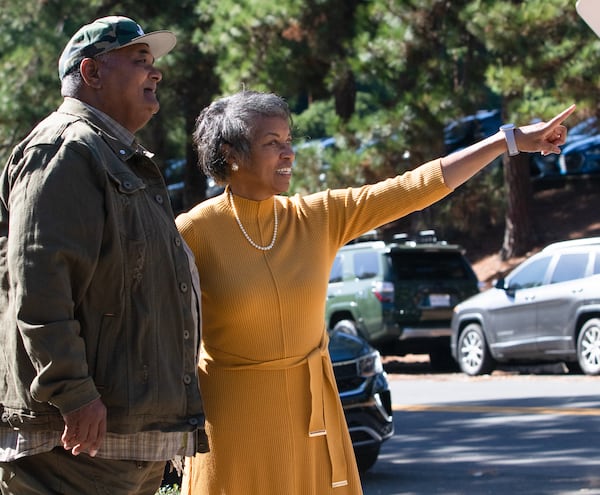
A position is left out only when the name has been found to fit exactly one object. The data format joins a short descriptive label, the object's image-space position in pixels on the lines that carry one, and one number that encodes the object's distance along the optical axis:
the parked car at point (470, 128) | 21.48
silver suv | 14.71
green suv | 17.42
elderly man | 3.08
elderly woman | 3.95
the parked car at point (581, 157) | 26.48
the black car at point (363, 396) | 8.26
